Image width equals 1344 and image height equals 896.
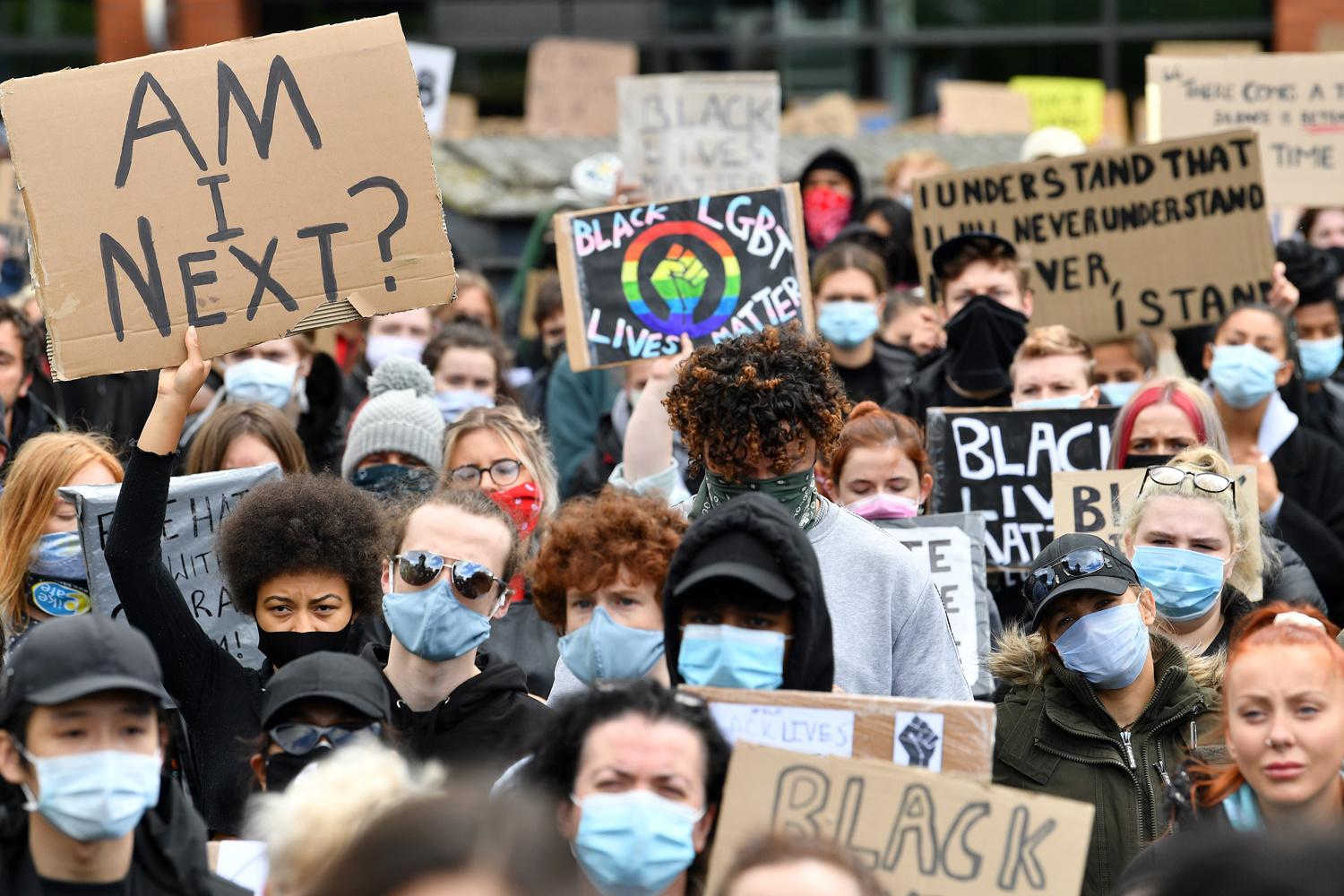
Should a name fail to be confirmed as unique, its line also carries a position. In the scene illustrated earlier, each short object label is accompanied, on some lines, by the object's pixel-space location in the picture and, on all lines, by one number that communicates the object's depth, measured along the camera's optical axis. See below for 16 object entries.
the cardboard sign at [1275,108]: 18.66
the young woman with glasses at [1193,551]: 10.23
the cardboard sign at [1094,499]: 11.49
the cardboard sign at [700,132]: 18.67
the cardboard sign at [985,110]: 26.64
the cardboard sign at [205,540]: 10.33
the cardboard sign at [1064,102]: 26.53
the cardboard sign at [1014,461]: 12.41
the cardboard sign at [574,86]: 27.87
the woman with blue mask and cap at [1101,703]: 9.00
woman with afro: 9.00
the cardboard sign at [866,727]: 7.15
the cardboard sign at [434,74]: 23.06
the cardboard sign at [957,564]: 11.10
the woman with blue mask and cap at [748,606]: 7.45
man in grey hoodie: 8.52
